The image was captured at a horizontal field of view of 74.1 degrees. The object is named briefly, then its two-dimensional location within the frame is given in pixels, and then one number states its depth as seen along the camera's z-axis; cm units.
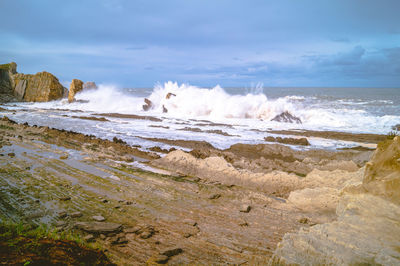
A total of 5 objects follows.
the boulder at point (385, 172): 351
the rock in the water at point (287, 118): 2049
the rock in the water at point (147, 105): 2878
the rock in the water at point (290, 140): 1151
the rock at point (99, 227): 356
